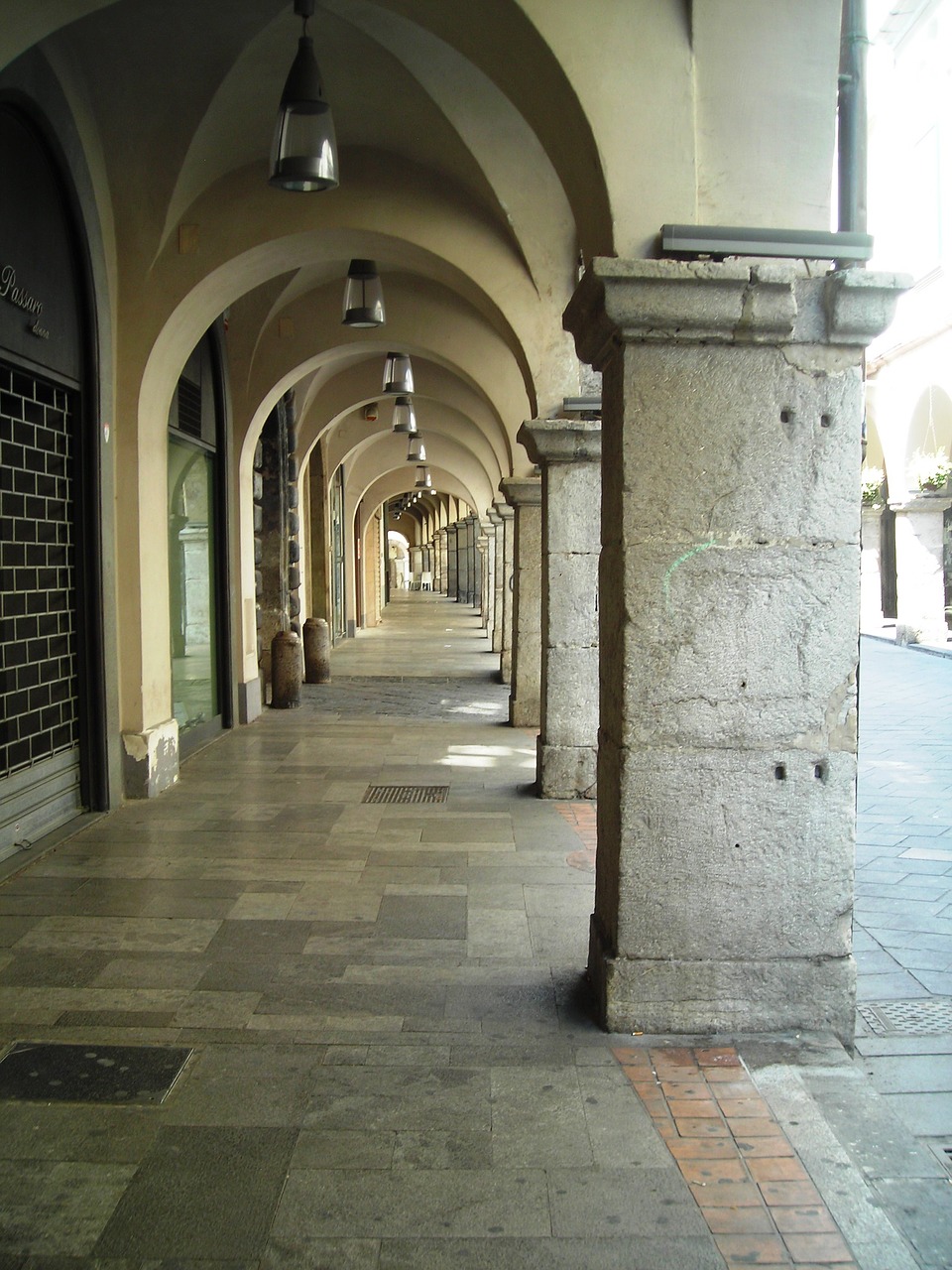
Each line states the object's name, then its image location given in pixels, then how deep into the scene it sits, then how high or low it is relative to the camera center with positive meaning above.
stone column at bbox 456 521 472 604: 36.88 +0.28
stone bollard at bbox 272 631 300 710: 10.62 -0.96
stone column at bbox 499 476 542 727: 8.94 -0.22
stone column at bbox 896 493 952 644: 17.39 -0.04
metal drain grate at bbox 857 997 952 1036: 3.34 -1.40
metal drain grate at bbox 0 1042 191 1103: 2.87 -1.34
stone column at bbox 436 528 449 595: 52.65 +0.48
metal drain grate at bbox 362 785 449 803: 6.53 -1.33
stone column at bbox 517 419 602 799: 6.60 -0.20
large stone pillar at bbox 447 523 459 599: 41.66 +0.39
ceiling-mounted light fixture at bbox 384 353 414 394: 10.23 +1.84
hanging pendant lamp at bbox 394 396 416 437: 12.88 +1.82
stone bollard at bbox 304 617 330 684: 12.76 -0.94
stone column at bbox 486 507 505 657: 15.05 -0.03
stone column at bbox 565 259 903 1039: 3.21 -0.31
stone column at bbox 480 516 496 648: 18.16 +0.02
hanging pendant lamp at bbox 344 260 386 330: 7.32 +1.81
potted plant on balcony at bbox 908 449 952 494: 16.59 +1.44
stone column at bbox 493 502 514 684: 13.30 -0.10
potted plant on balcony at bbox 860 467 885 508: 18.48 +1.37
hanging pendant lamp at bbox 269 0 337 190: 4.49 +1.82
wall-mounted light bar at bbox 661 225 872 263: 3.19 +0.94
